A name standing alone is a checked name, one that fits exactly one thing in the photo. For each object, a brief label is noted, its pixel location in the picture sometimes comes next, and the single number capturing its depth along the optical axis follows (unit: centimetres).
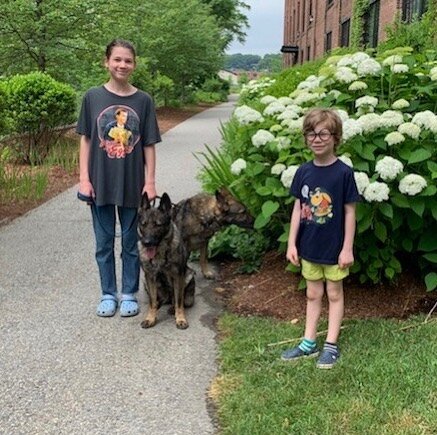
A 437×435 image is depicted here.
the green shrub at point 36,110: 1211
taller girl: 452
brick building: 1628
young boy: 369
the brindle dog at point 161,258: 446
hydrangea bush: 419
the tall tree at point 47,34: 1477
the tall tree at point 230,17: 4988
